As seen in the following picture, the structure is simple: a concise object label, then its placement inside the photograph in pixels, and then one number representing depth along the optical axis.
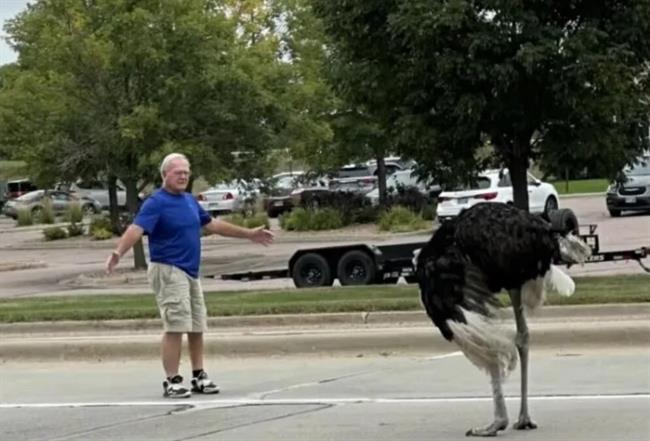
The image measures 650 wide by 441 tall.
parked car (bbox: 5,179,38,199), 61.32
